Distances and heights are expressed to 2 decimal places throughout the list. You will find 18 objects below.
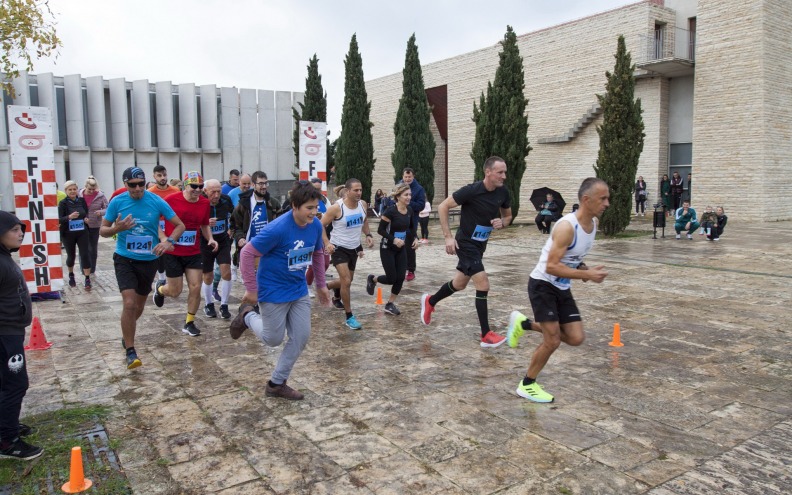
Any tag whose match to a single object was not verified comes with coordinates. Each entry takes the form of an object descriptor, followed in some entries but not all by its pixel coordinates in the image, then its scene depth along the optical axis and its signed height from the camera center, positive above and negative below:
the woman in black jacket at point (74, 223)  10.28 -0.26
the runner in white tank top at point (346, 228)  7.32 -0.29
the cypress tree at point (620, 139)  16.86 +1.94
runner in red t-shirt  6.60 -0.48
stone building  20.47 +4.37
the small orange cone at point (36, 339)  6.19 -1.43
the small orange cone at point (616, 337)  6.05 -1.45
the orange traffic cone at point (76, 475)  3.19 -1.51
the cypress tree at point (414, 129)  28.30 +3.92
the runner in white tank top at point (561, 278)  4.30 -0.60
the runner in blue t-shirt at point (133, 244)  5.50 -0.36
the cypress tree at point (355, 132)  29.39 +3.96
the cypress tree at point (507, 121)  21.00 +3.15
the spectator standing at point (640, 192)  23.47 +0.44
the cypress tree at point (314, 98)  30.66 +5.93
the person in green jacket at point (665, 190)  22.39 +0.48
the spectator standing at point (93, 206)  10.69 +0.06
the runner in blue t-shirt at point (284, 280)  4.48 -0.59
